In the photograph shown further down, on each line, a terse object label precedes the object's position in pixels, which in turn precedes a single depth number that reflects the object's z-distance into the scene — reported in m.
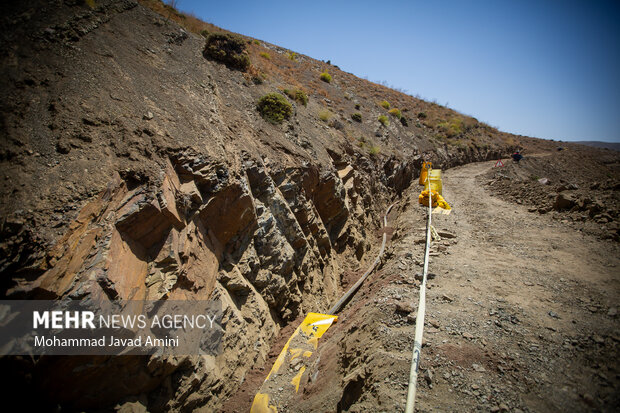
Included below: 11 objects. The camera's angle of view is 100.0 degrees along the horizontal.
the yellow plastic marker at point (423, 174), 19.56
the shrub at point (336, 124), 15.74
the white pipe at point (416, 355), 3.28
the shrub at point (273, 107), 10.78
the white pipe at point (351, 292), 8.81
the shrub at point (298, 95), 14.22
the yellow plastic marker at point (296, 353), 5.67
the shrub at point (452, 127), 30.31
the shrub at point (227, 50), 11.46
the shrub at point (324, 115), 15.37
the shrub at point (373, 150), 17.66
